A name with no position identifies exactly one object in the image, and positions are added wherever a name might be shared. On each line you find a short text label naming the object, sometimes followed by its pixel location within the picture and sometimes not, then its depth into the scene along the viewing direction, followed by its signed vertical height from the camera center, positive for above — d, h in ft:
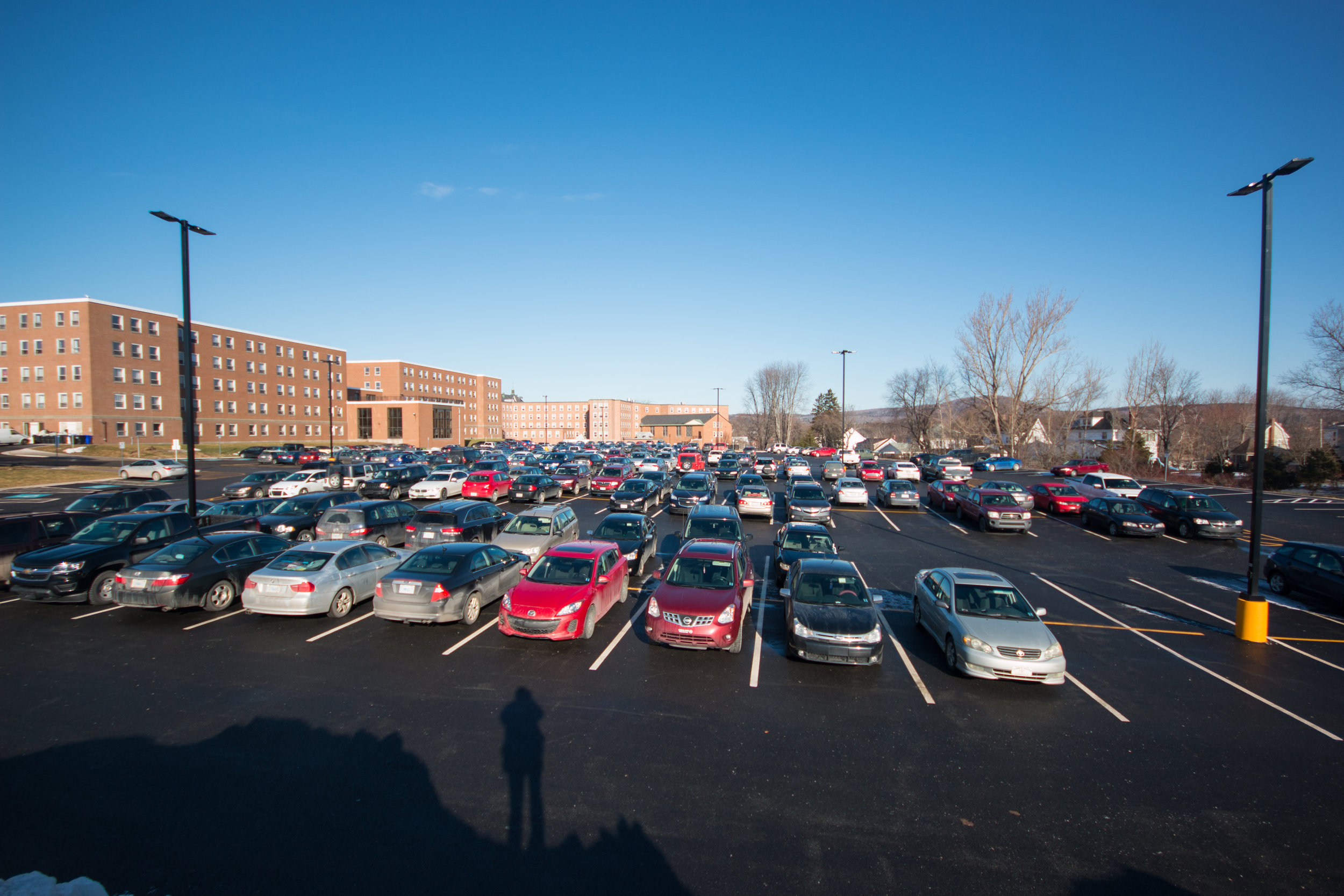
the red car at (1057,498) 90.63 -10.17
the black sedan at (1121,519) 74.13 -10.82
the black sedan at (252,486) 90.63 -9.32
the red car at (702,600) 32.42 -9.45
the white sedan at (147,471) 124.26 -9.50
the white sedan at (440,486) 95.91 -9.40
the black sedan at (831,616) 31.60 -9.99
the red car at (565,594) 34.06 -9.63
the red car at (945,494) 92.17 -10.04
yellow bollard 38.63 -11.85
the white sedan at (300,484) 92.32 -9.18
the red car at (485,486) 94.27 -9.23
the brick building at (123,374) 204.33 +17.50
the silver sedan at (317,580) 37.19 -9.67
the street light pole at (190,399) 55.98 +2.15
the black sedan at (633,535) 50.72 -9.21
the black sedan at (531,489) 95.71 -9.61
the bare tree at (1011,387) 188.44 +13.03
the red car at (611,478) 106.42 -8.91
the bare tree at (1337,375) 118.62 +10.76
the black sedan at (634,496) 84.17 -9.49
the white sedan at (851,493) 97.86 -10.21
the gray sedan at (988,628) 29.91 -10.31
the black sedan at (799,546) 48.85 -9.61
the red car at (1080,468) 146.20 -9.17
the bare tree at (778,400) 361.92 +15.81
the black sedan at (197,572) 37.29 -9.31
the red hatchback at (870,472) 139.33 -9.94
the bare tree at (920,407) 288.10 +10.02
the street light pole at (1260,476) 37.47 -2.76
